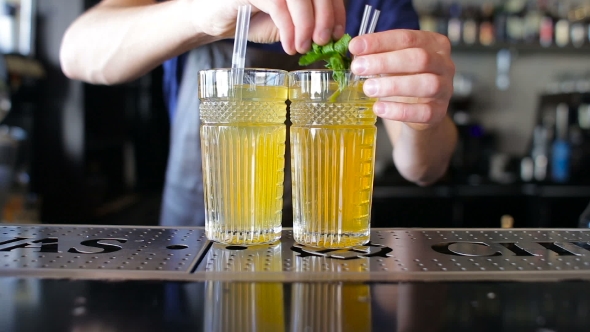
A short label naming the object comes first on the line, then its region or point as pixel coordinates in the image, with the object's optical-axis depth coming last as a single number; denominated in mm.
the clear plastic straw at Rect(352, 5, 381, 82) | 823
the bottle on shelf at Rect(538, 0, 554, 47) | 3270
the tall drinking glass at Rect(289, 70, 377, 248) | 811
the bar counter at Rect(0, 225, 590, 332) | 557
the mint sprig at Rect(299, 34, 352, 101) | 779
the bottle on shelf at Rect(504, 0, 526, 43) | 3275
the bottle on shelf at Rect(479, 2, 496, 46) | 3260
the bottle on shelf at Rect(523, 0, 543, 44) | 3262
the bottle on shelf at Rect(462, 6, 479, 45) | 3256
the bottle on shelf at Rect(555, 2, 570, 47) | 3276
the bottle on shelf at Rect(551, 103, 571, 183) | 3008
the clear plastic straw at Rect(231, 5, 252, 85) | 799
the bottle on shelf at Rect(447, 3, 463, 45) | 3248
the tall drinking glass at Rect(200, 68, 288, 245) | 822
